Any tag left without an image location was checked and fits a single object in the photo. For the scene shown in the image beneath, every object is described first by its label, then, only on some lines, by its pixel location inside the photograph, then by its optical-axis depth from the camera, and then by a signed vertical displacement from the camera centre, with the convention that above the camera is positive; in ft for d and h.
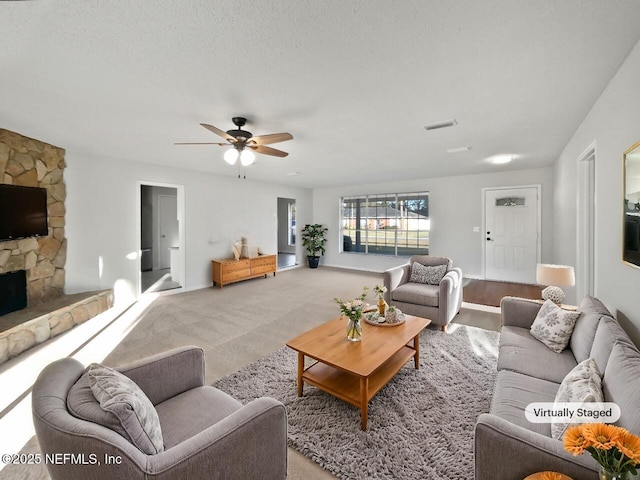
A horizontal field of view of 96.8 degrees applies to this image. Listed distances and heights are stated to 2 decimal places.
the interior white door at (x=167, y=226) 25.00 +1.03
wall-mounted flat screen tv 10.48 +1.03
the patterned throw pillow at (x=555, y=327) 6.81 -2.26
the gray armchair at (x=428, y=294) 11.31 -2.45
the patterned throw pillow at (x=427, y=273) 13.29 -1.77
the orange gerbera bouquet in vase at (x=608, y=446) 2.38 -1.80
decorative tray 8.82 -2.66
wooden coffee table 6.39 -2.90
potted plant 27.04 -0.41
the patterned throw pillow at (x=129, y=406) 3.22 -2.00
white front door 19.10 +0.12
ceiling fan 9.18 +3.26
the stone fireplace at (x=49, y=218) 10.98 +0.97
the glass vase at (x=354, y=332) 7.72 -2.61
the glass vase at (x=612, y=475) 2.43 -2.09
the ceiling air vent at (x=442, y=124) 9.80 +4.00
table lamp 8.83 -1.38
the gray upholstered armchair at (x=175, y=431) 2.94 -2.49
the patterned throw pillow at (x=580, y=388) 3.92 -2.27
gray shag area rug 5.23 -4.08
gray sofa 3.40 -2.66
